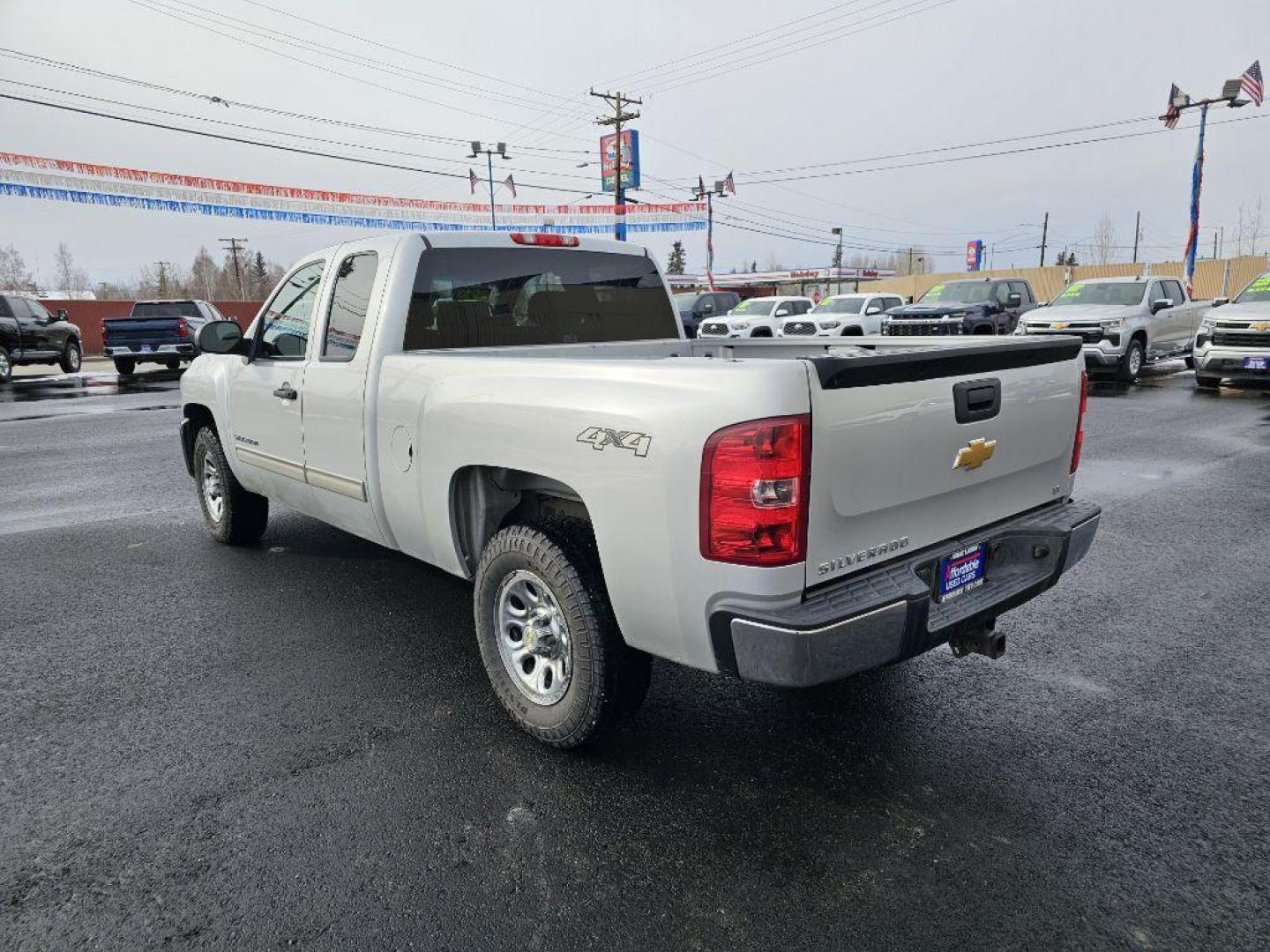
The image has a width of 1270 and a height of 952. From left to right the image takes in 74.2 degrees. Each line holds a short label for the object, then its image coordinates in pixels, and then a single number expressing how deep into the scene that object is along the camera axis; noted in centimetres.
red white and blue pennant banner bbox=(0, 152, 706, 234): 2527
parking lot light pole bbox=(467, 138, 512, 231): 4481
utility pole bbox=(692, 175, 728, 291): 5112
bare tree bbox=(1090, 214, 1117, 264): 10544
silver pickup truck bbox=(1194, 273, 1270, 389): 1262
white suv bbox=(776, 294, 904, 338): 2286
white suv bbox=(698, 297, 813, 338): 2452
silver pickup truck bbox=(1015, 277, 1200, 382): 1495
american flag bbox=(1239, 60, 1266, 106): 2622
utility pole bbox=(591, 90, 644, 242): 4131
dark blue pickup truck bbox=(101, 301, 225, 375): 2036
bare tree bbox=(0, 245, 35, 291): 10162
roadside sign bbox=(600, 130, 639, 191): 4181
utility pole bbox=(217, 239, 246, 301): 9731
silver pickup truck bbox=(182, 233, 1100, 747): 237
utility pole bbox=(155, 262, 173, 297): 10150
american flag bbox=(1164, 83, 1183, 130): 2848
